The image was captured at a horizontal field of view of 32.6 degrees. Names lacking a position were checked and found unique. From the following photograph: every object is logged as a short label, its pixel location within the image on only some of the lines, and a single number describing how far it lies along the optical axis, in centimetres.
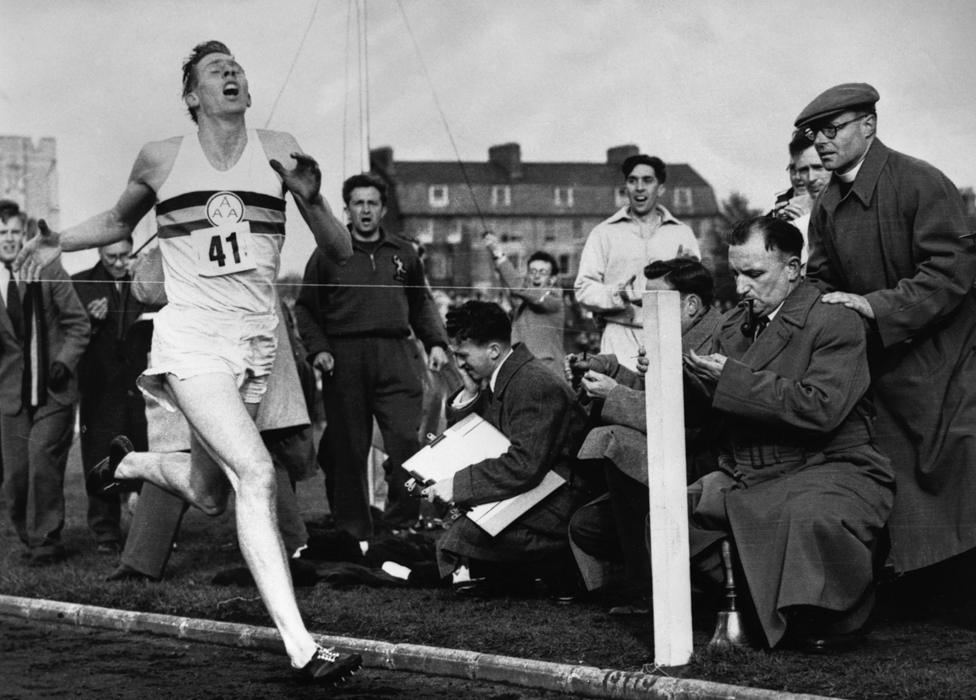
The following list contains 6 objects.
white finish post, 599
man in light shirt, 802
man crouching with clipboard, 746
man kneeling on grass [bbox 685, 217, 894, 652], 593
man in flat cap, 625
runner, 673
